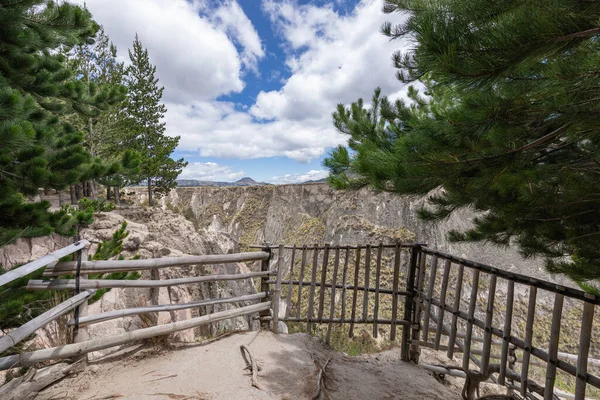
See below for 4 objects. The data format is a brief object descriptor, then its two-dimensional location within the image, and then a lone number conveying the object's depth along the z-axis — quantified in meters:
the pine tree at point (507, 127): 1.44
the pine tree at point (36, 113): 3.42
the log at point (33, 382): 2.13
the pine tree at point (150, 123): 18.03
